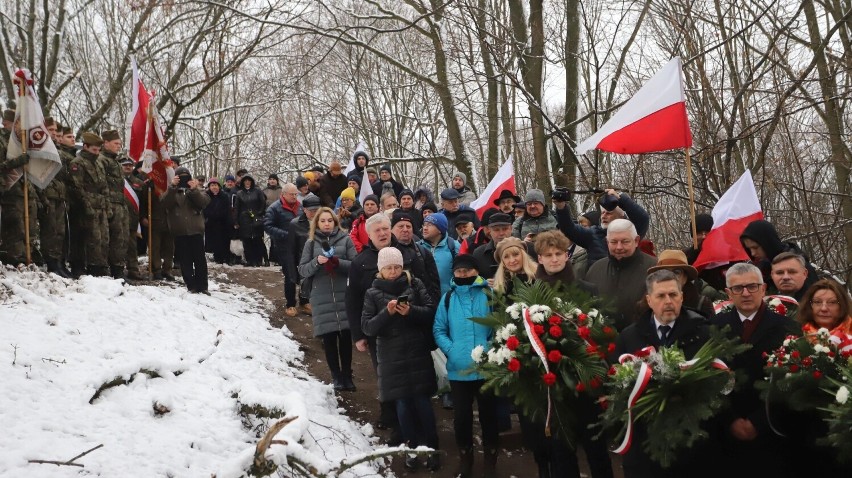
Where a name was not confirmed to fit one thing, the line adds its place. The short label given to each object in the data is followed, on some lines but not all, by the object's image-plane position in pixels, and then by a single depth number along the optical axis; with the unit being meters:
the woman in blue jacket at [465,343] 5.98
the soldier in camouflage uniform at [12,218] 8.45
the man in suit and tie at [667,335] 4.50
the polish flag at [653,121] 7.16
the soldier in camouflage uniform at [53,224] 8.98
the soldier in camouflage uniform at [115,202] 9.95
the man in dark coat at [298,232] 9.52
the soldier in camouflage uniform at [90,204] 9.40
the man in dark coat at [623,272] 5.77
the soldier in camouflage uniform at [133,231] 10.88
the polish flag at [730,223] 6.77
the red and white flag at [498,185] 10.45
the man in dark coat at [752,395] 4.37
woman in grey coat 7.99
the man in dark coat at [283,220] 11.33
